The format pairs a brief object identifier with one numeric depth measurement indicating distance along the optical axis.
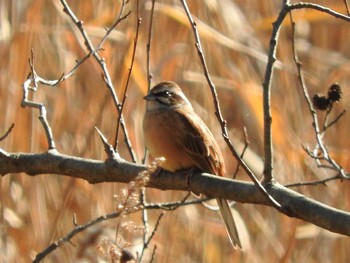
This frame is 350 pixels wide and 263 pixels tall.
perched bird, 6.33
